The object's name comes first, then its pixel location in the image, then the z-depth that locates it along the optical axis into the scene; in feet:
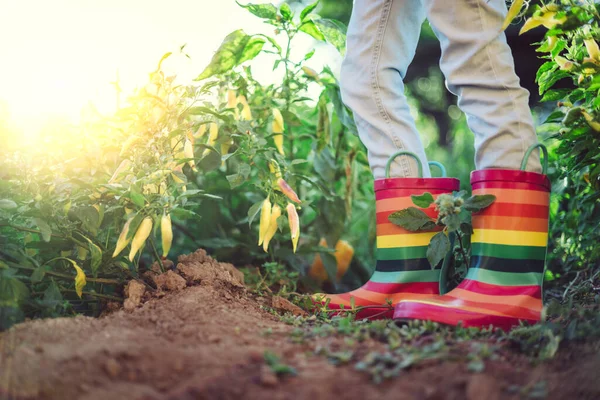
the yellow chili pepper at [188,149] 4.16
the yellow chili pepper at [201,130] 4.68
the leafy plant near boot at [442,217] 3.91
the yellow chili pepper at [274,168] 4.35
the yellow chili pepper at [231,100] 5.04
